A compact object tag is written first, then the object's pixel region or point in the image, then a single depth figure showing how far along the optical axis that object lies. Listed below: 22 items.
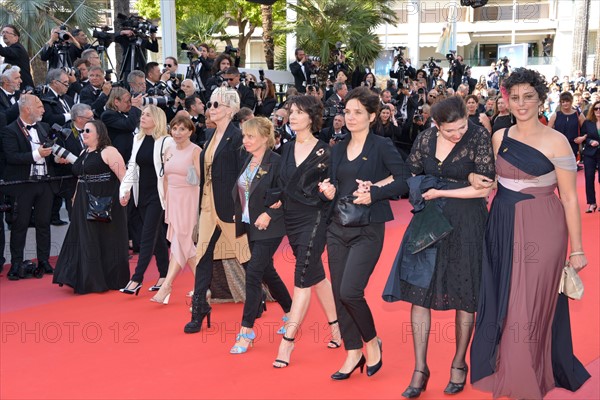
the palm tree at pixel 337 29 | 18.48
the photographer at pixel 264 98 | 11.49
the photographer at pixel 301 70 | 14.66
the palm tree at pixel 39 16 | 21.89
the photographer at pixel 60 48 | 11.03
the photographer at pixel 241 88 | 10.51
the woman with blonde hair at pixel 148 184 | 7.09
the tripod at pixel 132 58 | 11.35
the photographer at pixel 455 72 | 19.02
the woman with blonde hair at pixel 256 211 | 5.52
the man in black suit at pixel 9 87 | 9.27
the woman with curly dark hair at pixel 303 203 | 5.23
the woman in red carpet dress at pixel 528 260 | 4.46
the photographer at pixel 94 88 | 9.72
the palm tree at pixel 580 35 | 29.39
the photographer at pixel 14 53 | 10.73
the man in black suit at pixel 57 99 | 9.21
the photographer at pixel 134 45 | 11.24
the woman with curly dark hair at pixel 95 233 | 7.48
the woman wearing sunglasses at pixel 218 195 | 6.09
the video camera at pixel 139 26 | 11.26
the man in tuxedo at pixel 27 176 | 8.20
